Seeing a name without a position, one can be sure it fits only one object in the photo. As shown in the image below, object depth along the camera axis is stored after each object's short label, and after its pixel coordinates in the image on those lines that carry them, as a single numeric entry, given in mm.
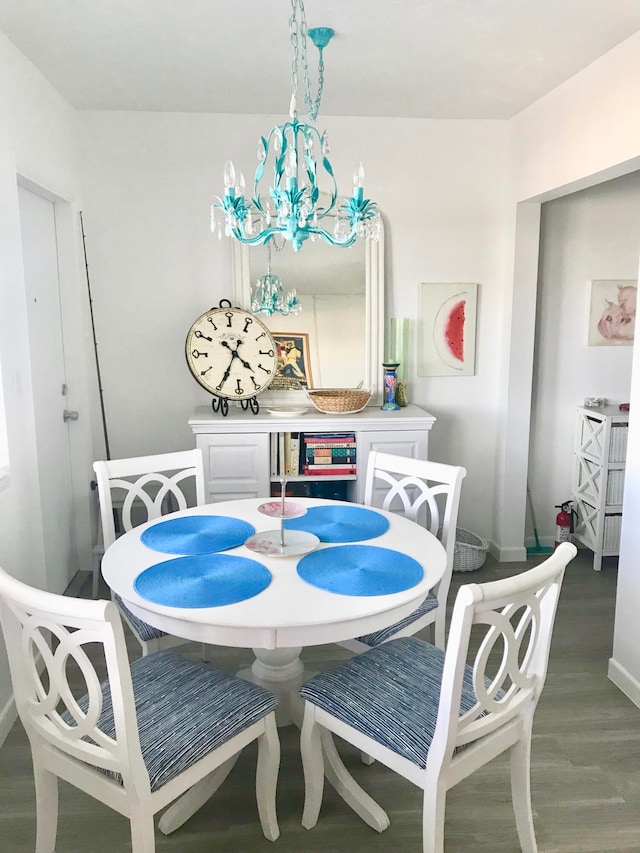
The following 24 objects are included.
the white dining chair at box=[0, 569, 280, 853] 1400
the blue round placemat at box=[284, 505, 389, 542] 2207
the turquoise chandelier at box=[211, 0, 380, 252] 1647
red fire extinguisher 3934
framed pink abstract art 3895
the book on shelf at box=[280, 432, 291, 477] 3459
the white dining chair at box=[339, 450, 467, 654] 2221
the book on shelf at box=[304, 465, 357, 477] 3473
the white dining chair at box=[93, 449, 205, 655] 2207
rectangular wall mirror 3627
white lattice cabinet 3662
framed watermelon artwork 3795
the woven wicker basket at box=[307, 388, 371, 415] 3469
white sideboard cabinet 3377
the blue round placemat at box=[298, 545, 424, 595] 1807
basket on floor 3703
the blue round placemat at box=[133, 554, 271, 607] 1726
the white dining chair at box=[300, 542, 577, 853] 1471
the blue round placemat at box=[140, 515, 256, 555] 2094
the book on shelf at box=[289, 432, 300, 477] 3479
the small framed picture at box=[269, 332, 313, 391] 3686
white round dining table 1634
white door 3025
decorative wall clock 3461
